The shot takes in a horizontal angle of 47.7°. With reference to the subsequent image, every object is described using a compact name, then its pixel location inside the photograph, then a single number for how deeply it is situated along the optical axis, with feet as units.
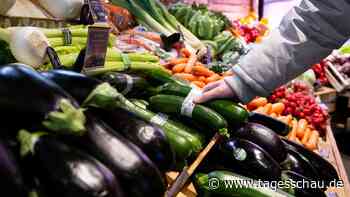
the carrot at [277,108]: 8.88
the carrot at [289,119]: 8.37
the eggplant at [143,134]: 2.92
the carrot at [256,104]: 8.49
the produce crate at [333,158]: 5.58
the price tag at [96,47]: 4.48
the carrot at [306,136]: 7.68
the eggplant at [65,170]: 2.13
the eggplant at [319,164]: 5.36
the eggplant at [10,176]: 1.94
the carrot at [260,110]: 8.15
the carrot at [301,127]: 7.88
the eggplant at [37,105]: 2.35
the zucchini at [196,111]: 4.71
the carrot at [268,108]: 8.40
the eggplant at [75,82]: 2.86
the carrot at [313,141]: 7.51
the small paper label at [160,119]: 4.51
